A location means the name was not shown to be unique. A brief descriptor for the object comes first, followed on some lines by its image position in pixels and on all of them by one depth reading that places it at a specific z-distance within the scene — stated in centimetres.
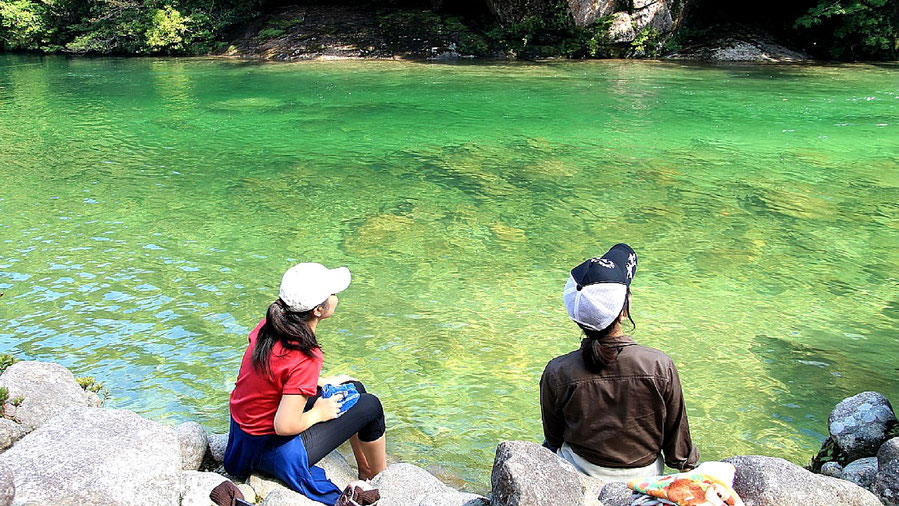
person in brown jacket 270
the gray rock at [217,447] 371
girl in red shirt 313
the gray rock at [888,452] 286
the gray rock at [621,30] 2289
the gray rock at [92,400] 417
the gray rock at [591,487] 241
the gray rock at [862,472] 291
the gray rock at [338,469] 367
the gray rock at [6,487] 241
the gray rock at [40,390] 367
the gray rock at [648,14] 2292
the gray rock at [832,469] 338
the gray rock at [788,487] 248
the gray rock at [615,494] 257
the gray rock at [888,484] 272
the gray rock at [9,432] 330
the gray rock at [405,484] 313
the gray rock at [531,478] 226
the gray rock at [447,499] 272
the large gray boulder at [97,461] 263
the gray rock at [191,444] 353
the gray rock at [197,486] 292
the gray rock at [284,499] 287
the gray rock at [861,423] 348
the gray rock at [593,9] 2316
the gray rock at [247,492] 315
